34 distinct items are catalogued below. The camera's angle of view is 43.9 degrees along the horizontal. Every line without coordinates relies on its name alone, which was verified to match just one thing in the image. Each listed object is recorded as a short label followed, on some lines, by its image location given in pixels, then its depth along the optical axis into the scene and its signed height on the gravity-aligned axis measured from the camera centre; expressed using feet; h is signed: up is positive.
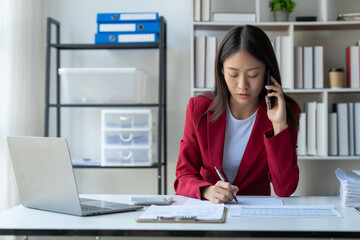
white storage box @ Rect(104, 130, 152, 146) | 8.88 -0.32
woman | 5.27 -0.08
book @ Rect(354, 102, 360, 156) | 8.79 -0.13
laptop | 3.92 -0.52
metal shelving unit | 8.88 +0.90
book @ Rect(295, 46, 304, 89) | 8.87 +1.10
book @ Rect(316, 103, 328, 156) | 8.68 -0.15
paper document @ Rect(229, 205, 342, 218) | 4.02 -0.83
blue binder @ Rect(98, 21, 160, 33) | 8.89 +1.91
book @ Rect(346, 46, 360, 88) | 8.82 +1.10
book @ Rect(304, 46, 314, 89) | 8.86 +1.08
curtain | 8.21 +0.88
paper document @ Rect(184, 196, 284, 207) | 4.67 -0.85
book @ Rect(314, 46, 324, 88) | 8.84 +1.10
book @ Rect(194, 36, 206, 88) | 8.89 +1.22
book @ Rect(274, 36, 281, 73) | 8.85 +1.52
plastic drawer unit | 8.87 -0.30
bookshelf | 9.55 +1.94
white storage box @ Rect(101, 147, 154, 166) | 8.89 -0.70
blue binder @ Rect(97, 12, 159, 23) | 8.89 +2.10
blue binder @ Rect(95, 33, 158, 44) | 8.88 +1.69
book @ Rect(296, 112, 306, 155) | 8.80 -0.29
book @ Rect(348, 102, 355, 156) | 8.83 -0.13
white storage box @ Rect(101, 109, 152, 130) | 8.87 +0.06
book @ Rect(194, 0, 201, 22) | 8.82 +2.22
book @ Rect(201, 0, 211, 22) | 8.83 +2.22
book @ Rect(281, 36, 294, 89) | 8.81 +1.21
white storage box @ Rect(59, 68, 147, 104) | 8.92 +0.75
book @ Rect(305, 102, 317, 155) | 8.84 -0.13
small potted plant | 8.99 +2.30
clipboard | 3.74 -0.83
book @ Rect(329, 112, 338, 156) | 8.82 -0.27
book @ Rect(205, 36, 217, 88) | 8.90 +1.29
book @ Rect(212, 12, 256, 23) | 8.84 +2.09
